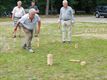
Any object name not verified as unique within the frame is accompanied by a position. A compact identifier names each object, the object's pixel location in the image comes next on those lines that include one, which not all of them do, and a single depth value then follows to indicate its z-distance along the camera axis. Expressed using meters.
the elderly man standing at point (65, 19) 13.56
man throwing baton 11.35
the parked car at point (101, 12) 37.54
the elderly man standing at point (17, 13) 15.53
